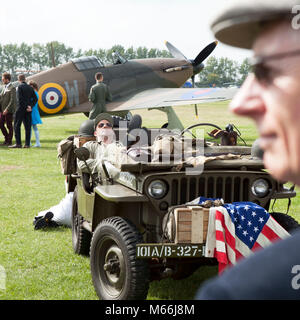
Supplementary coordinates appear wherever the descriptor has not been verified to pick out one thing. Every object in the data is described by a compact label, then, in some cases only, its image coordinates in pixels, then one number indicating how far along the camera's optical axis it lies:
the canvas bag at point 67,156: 6.26
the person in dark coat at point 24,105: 14.16
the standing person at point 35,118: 14.90
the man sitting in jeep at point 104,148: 4.73
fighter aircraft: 16.16
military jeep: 3.93
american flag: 3.85
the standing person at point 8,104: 14.74
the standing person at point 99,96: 14.49
